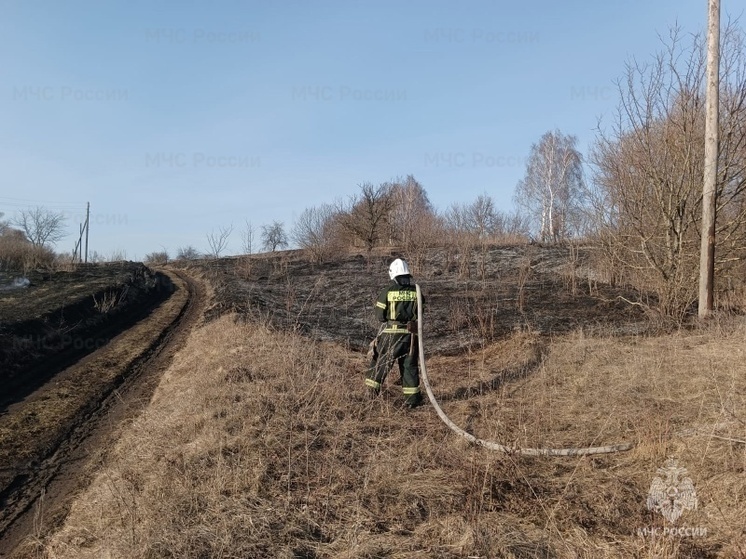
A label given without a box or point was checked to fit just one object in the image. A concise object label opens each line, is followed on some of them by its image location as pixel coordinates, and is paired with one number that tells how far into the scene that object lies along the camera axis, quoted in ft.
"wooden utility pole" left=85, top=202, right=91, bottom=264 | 161.86
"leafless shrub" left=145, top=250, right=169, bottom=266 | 163.66
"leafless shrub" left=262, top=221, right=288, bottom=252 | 182.29
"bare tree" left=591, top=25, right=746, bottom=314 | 34.27
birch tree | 118.83
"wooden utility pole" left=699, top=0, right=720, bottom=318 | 30.78
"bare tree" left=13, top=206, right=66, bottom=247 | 216.13
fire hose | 14.35
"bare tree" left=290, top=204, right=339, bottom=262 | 87.17
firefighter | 20.97
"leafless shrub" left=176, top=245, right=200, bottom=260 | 201.11
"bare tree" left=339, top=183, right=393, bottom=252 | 101.30
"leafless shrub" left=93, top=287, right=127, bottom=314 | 46.65
